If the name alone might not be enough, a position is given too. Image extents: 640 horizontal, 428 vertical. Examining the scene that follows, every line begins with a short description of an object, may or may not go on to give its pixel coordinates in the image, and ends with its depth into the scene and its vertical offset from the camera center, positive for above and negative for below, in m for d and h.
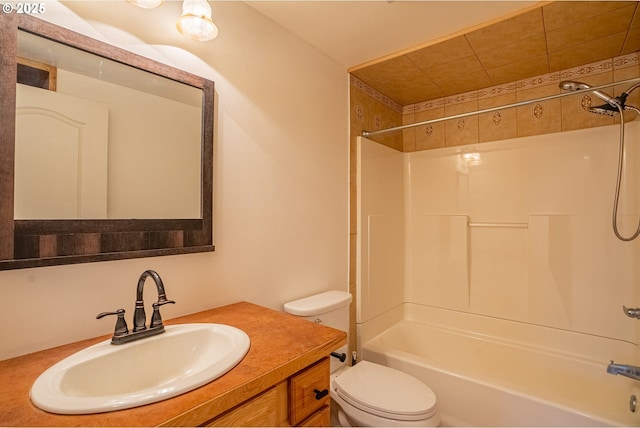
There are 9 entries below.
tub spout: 1.55 -0.75
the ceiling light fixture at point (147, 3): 1.03 +0.71
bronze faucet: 0.95 -0.31
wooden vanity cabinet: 0.78 -0.50
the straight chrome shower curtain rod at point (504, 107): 1.49 +0.62
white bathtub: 1.51 -0.89
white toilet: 1.40 -0.83
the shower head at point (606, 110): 1.77 +0.60
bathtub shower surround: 1.92 -0.26
